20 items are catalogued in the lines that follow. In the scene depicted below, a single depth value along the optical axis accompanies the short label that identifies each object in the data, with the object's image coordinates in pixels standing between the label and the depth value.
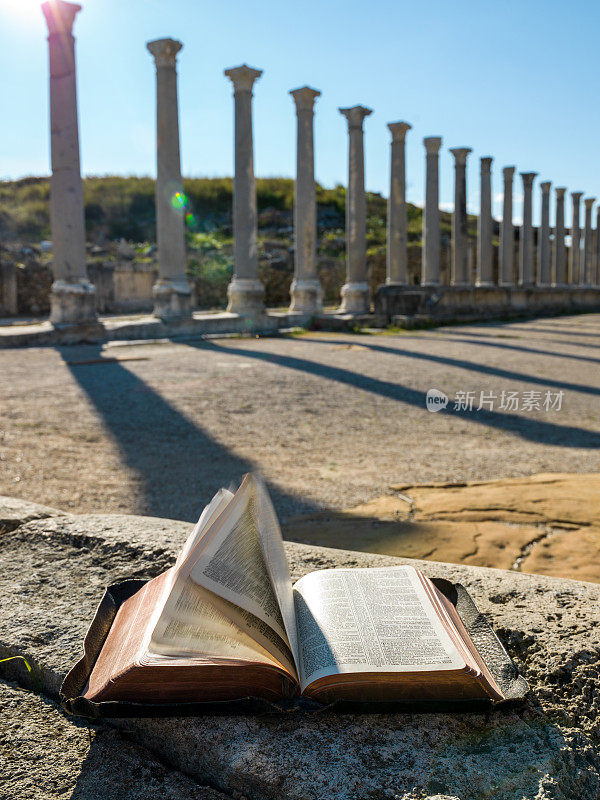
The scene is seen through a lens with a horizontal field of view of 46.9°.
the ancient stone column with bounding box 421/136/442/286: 22.64
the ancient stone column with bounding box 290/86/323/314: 18.06
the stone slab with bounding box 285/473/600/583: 3.06
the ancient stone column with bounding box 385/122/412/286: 21.02
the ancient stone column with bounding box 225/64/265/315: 16.17
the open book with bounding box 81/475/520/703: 1.21
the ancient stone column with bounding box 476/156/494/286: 26.53
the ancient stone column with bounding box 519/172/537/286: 30.70
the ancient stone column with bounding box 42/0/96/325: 12.60
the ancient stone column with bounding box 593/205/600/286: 45.89
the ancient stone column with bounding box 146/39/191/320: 14.55
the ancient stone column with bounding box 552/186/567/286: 35.69
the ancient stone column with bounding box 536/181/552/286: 33.06
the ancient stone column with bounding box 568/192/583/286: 38.28
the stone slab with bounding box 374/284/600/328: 19.31
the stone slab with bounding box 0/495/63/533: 2.28
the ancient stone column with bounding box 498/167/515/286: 29.12
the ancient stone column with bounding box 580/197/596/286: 39.75
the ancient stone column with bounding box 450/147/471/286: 25.36
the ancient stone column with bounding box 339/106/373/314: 19.53
